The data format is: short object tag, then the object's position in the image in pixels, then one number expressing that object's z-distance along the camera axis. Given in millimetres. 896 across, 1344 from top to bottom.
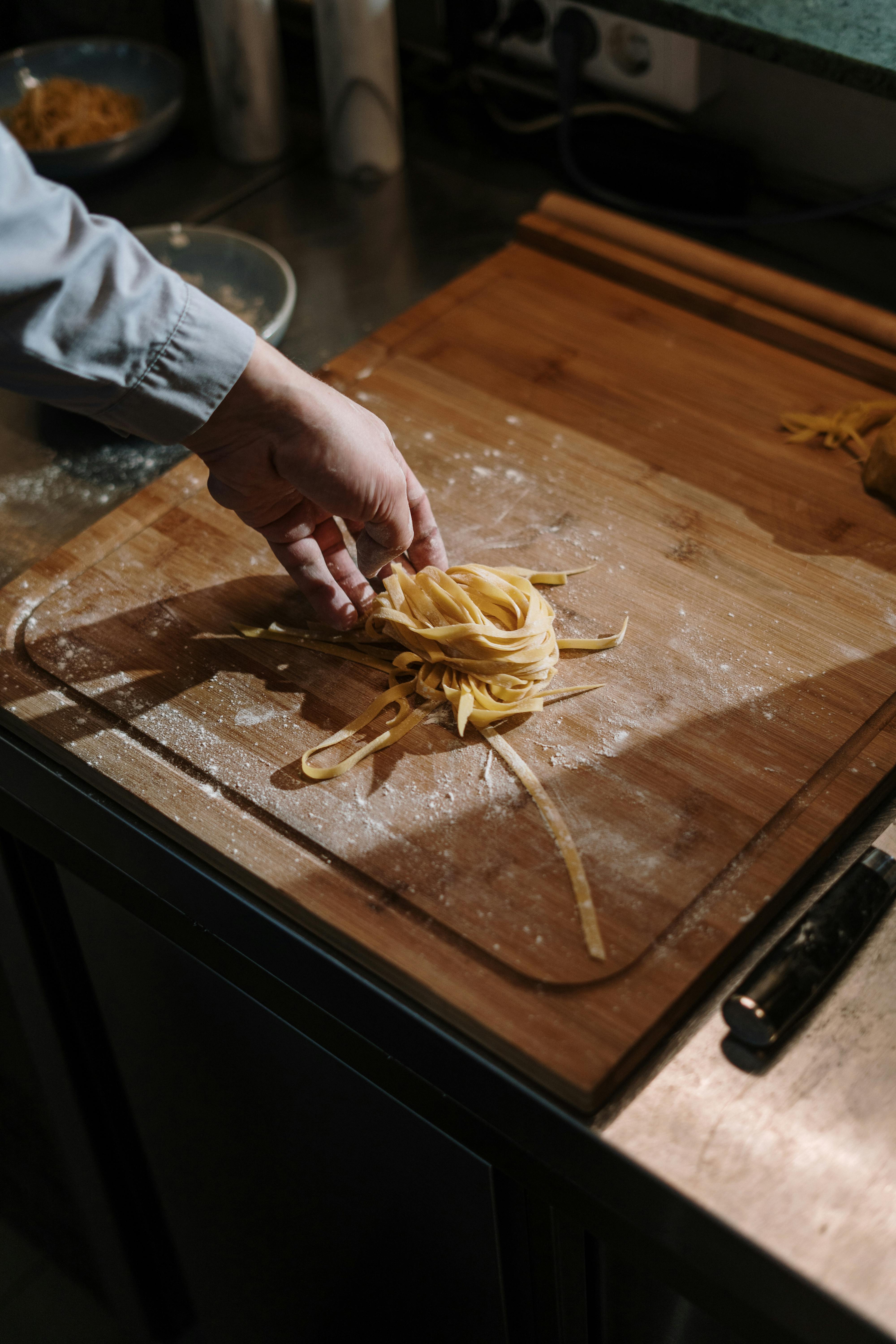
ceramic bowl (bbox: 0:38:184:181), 2061
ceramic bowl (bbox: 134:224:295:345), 1688
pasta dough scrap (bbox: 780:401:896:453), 1460
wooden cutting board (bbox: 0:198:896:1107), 1007
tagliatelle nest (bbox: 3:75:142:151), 1917
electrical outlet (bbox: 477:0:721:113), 1806
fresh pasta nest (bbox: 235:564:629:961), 1165
